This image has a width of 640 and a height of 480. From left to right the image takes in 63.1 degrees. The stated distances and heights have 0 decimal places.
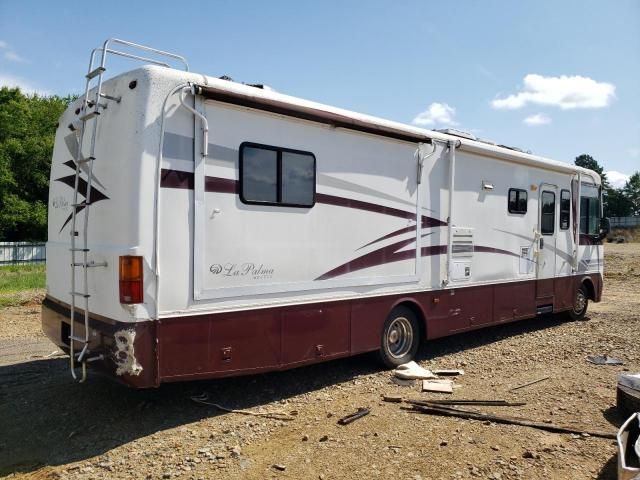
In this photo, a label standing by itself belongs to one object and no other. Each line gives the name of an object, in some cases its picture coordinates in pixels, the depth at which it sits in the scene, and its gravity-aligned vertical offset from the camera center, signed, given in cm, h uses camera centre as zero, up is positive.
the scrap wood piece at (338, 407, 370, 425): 463 -163
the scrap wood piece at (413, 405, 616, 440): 444 -162
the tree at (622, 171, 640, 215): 7369 +684
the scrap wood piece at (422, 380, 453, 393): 555 -159
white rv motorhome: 423 +6
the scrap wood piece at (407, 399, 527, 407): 513 -162
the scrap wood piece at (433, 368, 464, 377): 624 -161
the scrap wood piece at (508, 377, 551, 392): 570 -162
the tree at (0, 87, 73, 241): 2709 +336
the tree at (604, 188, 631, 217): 7138 +495
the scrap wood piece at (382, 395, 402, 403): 520 -161
